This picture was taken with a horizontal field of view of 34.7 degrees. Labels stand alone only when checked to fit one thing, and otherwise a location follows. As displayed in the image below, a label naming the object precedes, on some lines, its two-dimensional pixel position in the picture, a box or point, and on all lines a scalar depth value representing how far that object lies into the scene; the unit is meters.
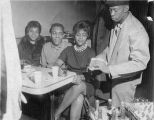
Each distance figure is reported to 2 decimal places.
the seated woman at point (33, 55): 1.84
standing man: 1.47
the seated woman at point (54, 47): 1.88
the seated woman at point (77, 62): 1.71
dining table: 1.30
